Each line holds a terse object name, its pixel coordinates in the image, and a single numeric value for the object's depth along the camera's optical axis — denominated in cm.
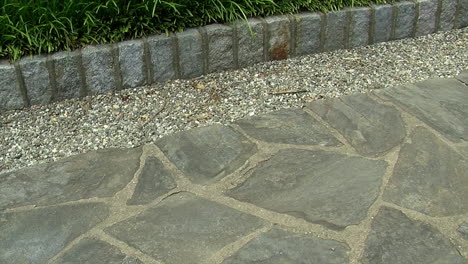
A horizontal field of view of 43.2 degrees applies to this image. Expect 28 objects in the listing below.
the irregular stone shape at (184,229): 213
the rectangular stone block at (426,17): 379
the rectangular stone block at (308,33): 349
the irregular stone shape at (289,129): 278
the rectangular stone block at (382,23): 367
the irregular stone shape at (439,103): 286
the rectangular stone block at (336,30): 356
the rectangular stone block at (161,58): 318
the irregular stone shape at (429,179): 235
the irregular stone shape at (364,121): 275
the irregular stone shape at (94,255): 209
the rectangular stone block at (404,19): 373
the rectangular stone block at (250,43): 336
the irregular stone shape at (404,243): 208
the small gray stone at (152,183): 243
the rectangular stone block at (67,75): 303
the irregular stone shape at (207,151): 258
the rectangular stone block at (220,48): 329
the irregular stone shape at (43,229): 214
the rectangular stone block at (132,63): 313
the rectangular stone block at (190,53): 324
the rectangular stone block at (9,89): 295
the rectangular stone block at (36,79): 298
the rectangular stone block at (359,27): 362
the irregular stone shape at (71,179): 245
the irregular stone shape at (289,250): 207
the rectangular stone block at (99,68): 307
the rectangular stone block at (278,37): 342
